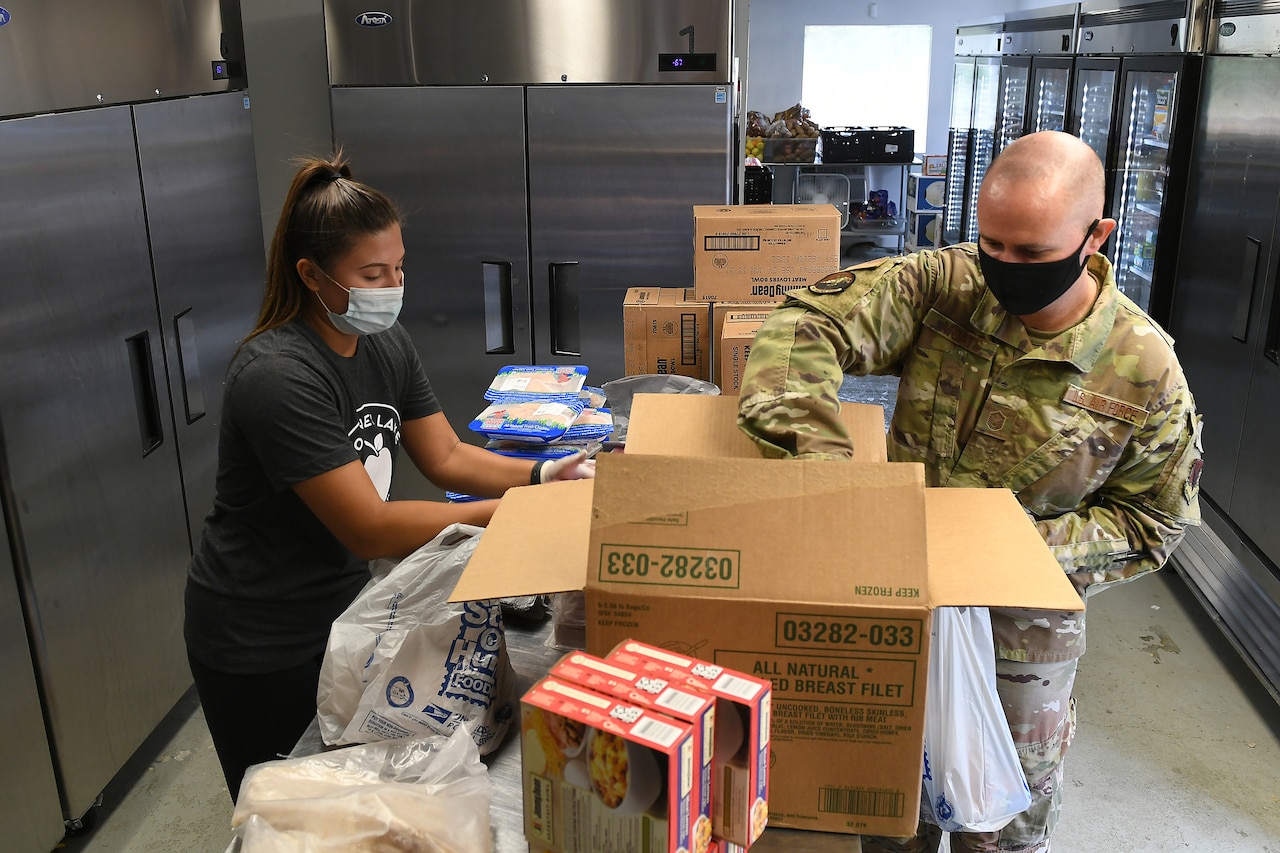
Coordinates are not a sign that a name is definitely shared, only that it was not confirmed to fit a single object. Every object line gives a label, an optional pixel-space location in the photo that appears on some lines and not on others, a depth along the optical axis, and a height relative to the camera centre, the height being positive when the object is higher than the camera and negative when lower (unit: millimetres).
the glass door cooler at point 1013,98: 6207 +196
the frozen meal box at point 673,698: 966 -527
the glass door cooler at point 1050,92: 5441 +203
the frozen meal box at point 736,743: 1011 -584
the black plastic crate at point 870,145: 8344 -107
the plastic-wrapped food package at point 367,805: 1146 -751
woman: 1632 -545
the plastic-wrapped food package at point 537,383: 2742 -659
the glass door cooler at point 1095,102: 4762 +133
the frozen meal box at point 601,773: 934 -575
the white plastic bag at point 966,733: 1354 -770
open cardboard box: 1111 -491
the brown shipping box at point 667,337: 2830 -544
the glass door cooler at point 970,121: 7230 +72
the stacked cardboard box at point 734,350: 2561 -525
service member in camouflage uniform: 1718 -426
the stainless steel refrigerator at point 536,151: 3801 -66
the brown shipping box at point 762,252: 2766 -312
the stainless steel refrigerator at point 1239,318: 3545 -680
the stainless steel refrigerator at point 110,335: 2459 -525
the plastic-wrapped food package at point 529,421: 2516 -687
